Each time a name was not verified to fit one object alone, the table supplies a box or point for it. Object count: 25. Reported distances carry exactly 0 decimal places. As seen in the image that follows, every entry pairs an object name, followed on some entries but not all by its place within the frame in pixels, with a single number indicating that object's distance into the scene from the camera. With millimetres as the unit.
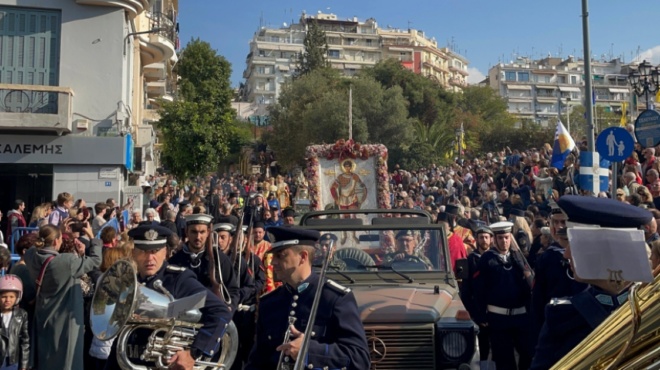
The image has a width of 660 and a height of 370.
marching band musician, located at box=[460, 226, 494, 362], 7188
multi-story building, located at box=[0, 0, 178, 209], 18828
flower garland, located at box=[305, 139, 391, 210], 12703
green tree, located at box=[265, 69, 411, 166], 42094
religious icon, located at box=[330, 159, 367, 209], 12711
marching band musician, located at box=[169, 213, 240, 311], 6266
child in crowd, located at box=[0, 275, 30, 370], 6199
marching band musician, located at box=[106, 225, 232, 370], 4023
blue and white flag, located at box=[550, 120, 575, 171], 15625
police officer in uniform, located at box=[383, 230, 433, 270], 6633
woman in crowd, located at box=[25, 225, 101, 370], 6523
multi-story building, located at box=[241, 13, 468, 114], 115000
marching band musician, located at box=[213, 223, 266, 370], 6273
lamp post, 17891
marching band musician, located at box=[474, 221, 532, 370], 6922
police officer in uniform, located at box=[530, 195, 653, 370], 2973
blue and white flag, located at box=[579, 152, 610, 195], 10539
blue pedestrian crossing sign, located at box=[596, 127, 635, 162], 9805
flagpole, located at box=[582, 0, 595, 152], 13008
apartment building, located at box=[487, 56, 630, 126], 128625
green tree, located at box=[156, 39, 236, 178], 27750
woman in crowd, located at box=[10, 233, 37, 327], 6691
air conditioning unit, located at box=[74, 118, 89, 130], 19203
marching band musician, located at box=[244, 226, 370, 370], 3693
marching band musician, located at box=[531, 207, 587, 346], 5582
